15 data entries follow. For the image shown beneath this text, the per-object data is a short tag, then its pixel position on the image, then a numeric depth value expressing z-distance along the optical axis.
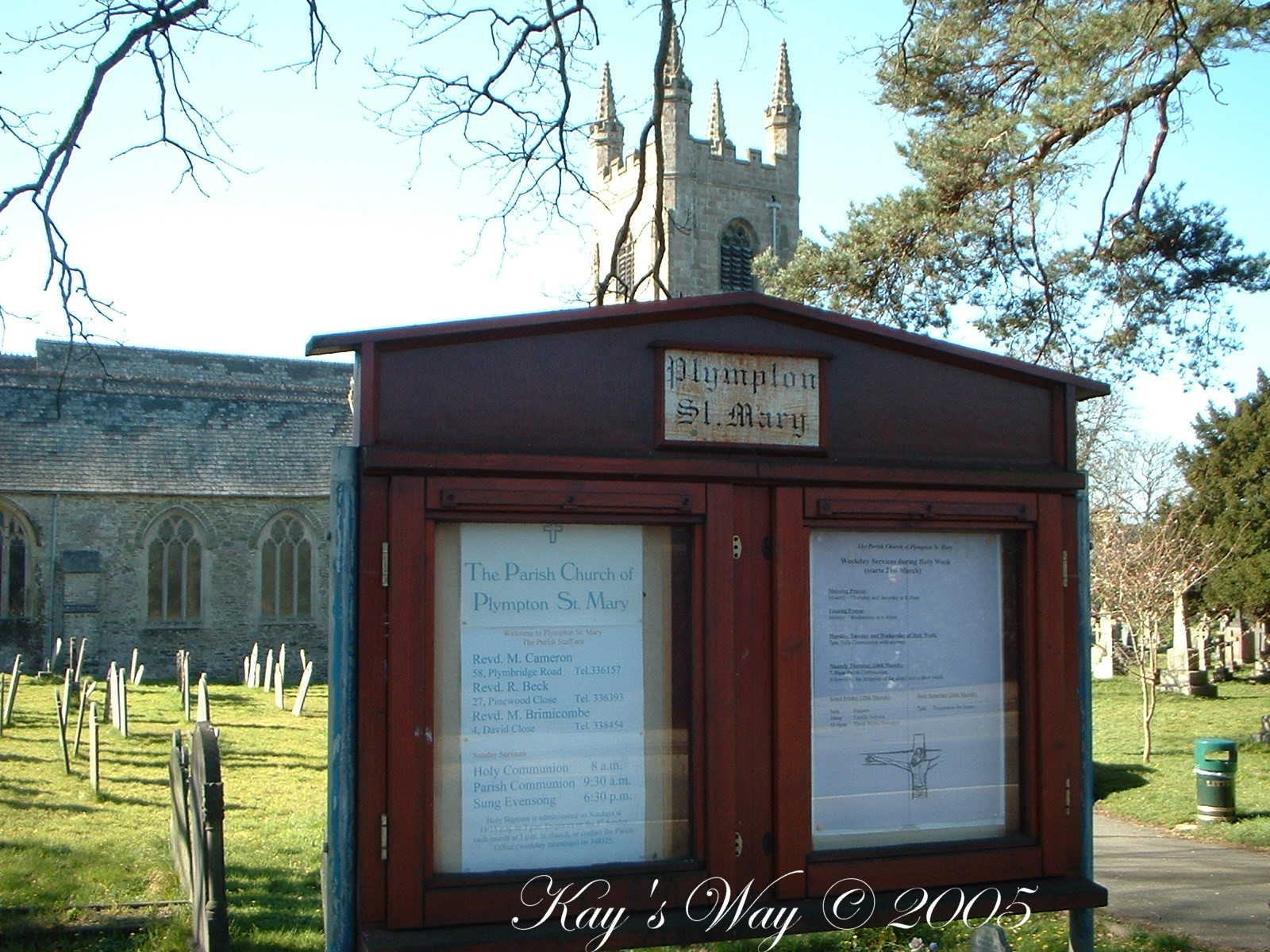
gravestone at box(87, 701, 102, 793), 12.12
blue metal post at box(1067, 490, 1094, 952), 4.20
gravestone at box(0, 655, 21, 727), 17.58
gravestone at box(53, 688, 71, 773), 13.49
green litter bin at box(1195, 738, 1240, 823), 12.64
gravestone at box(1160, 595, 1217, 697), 26.41
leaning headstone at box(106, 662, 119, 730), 17.46
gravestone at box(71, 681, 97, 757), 14.96
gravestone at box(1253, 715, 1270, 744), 18.50
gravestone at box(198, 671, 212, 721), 16.12
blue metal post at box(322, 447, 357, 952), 3.46
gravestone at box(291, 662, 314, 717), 20.88
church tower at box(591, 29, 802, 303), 48.91
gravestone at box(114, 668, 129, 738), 16.75
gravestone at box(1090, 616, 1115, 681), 32.91
